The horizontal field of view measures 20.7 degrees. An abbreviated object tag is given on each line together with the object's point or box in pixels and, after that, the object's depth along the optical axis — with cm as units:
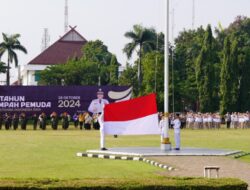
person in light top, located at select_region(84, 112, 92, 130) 5044
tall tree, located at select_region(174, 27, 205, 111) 6900
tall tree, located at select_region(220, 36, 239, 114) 6456
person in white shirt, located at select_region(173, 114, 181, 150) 2639
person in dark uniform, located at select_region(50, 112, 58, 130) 5088
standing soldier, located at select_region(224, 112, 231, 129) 5688
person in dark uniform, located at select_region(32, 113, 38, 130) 5081
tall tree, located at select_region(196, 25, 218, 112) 6562
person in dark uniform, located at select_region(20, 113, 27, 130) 5019
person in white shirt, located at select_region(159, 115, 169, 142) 2550
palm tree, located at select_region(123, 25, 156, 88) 7569
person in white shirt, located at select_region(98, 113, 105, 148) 2597
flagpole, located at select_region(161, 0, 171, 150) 2565
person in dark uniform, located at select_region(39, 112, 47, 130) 5019
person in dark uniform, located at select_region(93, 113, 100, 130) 5004
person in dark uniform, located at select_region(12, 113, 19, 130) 5028
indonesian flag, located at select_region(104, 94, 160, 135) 2614
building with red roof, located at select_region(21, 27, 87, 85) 10412
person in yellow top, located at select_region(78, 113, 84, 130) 5103
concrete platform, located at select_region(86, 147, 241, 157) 2373
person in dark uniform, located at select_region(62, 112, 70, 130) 5112
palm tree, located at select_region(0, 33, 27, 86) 8144
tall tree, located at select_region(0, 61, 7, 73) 8194
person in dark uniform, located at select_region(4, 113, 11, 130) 5019
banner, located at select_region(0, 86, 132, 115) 5331
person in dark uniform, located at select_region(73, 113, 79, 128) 5306
